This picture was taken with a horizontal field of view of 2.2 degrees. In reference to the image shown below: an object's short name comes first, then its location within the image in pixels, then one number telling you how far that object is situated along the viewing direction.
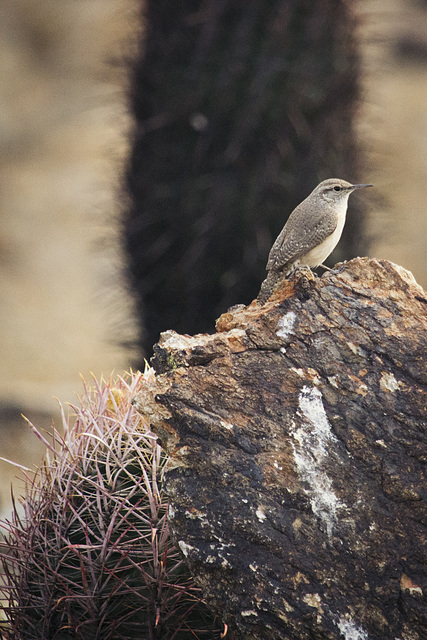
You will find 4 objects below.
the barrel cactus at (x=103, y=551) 9.12
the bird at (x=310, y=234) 9.32
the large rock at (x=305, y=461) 9.07
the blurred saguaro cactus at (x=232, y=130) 10.52
